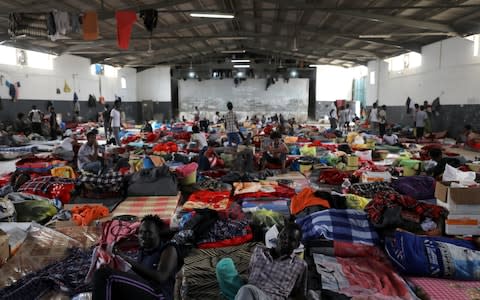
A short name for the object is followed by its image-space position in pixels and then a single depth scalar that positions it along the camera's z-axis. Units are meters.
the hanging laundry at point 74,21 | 8.28
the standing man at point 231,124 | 10.70
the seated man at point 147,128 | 14.65
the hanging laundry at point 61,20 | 8.17
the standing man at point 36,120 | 13.56
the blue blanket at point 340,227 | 3.93
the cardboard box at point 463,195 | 3.95
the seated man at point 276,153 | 8.17
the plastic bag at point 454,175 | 5.41
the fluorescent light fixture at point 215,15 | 9.62
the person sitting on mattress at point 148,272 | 2.43
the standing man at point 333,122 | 16.77
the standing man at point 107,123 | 13.52
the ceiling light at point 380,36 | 12.56
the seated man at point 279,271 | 2.76
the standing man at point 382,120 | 15.12
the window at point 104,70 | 20.73
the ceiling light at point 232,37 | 13.90
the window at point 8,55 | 13.28
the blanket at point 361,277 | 3.13
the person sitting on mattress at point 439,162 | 6.28
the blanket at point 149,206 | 5.09
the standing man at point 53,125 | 13.91
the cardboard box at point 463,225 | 3.99
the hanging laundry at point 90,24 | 8.28
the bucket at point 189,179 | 6.50
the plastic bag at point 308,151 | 9.92
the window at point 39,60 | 15.06
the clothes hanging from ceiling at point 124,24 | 7.95
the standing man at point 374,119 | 16.12
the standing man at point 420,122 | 13.47
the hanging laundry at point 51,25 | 8.16
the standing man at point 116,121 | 11.91
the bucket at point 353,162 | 8.27
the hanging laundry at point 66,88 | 17.62
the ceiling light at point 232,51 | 23.23
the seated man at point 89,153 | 7.15
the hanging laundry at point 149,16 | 8.62
